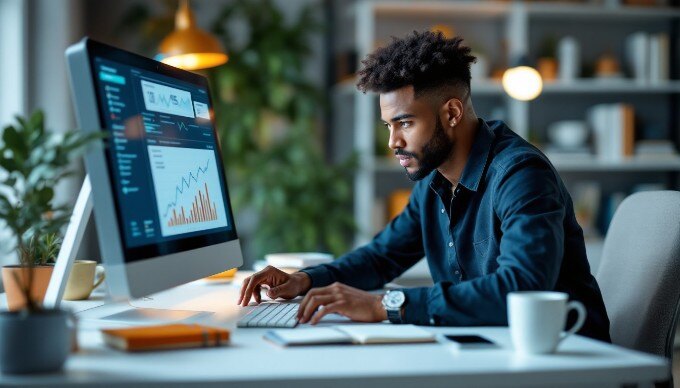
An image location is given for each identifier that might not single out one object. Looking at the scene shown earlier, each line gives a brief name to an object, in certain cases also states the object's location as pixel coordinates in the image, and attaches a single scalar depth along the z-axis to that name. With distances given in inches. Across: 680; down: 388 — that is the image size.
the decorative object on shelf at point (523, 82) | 120.5
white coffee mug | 45.2
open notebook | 47.9
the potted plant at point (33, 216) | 40.1
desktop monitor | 49.1
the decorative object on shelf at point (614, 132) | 178.7
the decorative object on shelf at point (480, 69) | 175.8
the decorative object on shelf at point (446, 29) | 173.3
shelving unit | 172.7
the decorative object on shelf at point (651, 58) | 181.8
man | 55.6
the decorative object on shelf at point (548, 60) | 179.2
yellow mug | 68.1
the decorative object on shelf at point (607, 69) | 181.9
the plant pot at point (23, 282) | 58.9
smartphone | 47.1
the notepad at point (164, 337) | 45.5
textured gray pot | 40.0
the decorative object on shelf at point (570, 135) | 178.1
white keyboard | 54.4
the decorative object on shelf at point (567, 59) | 179.0
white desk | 39.8
